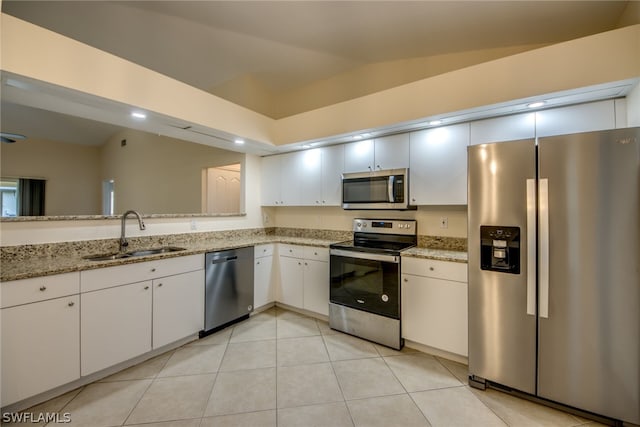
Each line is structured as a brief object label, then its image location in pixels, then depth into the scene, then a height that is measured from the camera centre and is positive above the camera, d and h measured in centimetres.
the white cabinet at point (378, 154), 271 +68
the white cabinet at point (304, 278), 299 -77
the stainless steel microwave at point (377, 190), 267 +28
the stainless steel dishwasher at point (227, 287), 265 -80
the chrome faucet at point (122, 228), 248 -14
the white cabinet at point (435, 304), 215 -78
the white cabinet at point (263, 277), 314 -79
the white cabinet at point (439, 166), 239 +48
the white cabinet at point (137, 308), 185 -78
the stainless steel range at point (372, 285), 243 -70
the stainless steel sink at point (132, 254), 224 -38
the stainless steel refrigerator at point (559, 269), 147 -34
